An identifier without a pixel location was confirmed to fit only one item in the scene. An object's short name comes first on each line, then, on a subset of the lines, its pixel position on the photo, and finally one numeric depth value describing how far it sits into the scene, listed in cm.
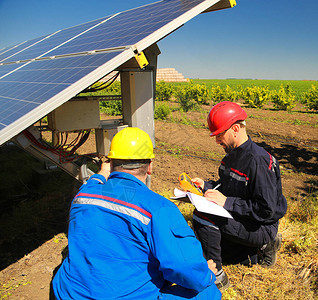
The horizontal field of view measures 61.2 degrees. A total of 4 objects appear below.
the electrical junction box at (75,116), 310
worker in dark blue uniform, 215
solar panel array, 206
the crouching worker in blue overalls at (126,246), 136
